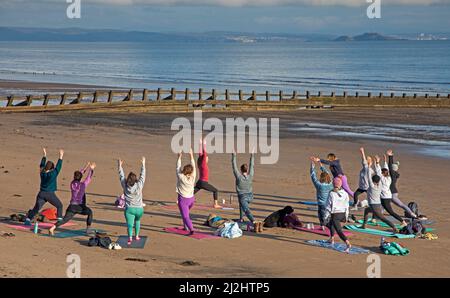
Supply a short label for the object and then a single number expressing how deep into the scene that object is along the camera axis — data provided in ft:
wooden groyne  136.56
